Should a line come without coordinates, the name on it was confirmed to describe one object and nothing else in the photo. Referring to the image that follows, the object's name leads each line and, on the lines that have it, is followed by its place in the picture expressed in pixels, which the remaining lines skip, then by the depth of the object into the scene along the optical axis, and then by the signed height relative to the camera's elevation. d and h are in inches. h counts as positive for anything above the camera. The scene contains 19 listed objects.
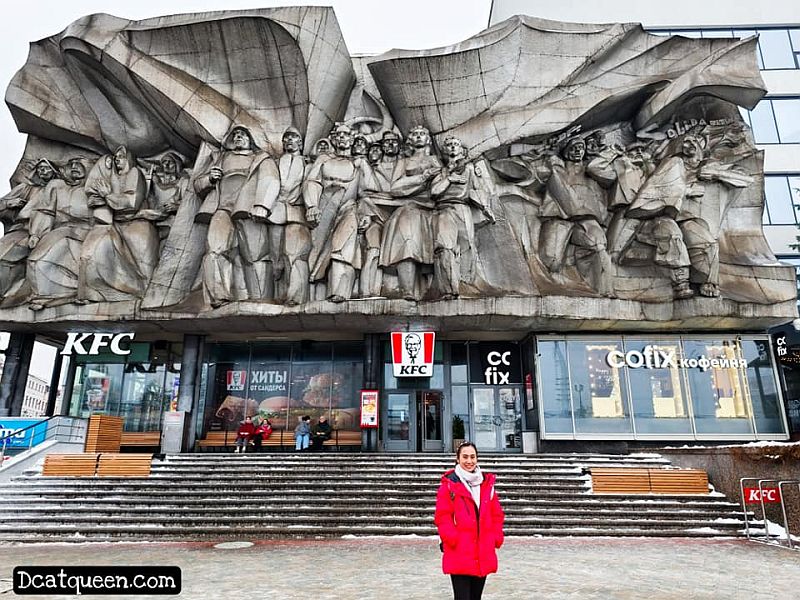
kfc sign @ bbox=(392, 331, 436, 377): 702.5 +96.5
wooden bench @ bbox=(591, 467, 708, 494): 454.9 -40.0
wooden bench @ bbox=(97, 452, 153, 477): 516.4 -30.1
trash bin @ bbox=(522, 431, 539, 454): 712.4 -12.9
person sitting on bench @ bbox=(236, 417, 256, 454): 708.0 -1.8
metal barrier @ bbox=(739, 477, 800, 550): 355.1 -53.7
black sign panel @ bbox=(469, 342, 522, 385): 799.1 +97.1
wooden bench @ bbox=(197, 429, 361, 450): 784.9 -9.3
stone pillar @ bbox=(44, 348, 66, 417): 815.9 +77.0
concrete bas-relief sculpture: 669.3 +310.0
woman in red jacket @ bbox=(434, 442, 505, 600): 147.7 -25.3
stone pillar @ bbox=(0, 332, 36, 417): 743.1 +81.3
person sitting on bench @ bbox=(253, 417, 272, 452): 737.5 +0.7
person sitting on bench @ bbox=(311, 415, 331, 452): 725.3 -2.1
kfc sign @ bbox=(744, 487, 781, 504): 368.8 -42.1
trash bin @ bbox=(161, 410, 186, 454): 685.3 -0.3
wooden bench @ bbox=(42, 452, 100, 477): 518.0 -30.0
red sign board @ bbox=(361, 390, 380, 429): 701.3 +28.8
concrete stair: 408.5 -56.7
